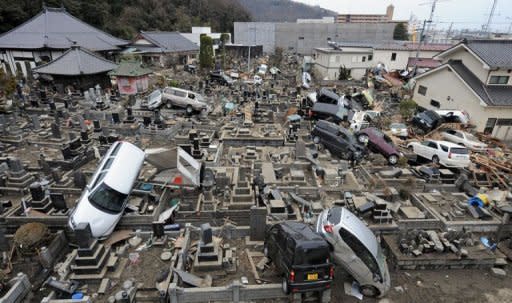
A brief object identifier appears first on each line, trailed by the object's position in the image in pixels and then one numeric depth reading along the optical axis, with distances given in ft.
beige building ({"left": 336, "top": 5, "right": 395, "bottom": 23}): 383.22
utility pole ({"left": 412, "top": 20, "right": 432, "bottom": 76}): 113.91
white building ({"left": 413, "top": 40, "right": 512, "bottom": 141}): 64.80
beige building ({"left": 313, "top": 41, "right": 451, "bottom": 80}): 126.52
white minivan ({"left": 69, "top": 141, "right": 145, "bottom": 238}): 29.07
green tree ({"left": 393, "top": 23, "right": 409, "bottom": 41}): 202.61
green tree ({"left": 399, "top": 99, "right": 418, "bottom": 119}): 79.01
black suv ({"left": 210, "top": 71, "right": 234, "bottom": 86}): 110.73
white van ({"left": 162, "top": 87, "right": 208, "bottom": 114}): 74.02
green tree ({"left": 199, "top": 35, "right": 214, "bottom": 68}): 124.26
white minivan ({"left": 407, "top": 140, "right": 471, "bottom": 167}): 48.96
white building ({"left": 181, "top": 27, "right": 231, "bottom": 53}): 190.47
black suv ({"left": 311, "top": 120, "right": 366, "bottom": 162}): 52.16
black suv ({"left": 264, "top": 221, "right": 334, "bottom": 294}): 21.34
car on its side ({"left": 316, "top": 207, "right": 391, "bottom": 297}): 23.66
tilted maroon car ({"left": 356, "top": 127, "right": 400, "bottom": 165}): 52.49
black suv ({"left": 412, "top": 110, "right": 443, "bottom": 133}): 68.39
